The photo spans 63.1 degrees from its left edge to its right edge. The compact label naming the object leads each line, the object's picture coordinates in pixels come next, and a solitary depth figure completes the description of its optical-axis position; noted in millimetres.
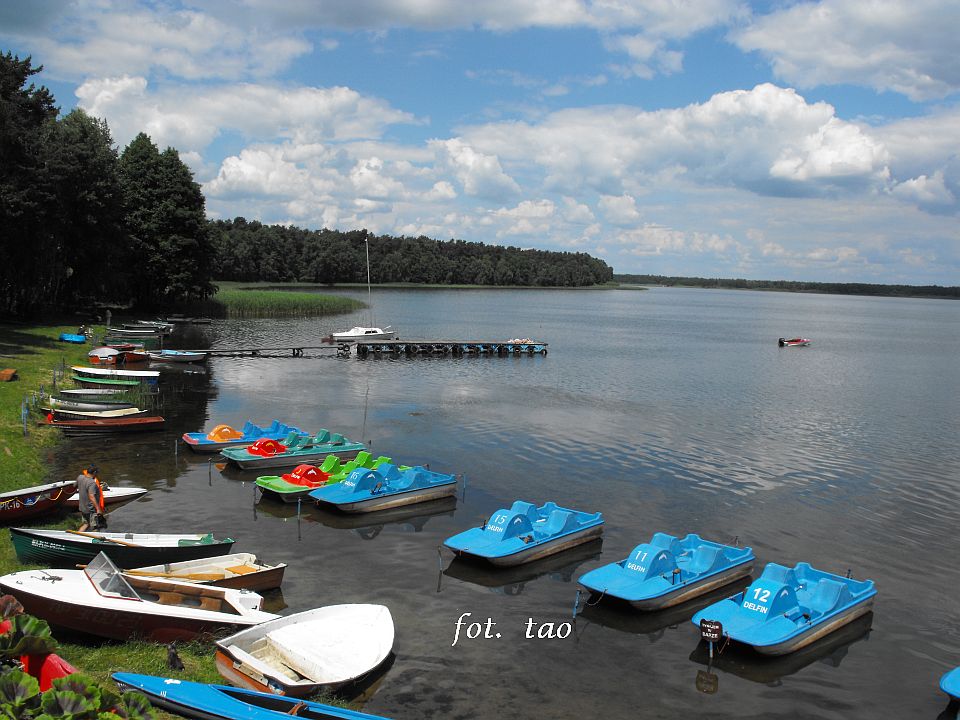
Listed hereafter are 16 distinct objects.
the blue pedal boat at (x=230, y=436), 31828
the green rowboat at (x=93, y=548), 17688
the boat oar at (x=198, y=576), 17688
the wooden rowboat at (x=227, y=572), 17641
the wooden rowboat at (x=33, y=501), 20859
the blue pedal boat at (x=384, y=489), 25250
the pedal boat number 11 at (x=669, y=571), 18969
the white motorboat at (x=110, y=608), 14828
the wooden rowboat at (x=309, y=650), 13773
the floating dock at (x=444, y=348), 69875
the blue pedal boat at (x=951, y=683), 14883
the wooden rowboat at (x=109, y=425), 33031
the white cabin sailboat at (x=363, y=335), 73688
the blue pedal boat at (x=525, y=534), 21305
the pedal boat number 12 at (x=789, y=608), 17172
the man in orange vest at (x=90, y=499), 20797
